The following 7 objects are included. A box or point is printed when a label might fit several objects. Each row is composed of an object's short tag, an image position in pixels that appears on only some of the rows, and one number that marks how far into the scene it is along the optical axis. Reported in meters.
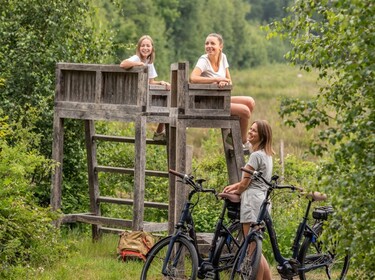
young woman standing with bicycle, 13.10
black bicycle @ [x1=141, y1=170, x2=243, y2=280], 13.27
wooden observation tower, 14.91
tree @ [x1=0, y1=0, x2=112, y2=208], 19.53
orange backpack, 16.33
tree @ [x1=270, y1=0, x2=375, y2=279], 9.60
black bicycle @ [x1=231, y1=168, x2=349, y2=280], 12.84
